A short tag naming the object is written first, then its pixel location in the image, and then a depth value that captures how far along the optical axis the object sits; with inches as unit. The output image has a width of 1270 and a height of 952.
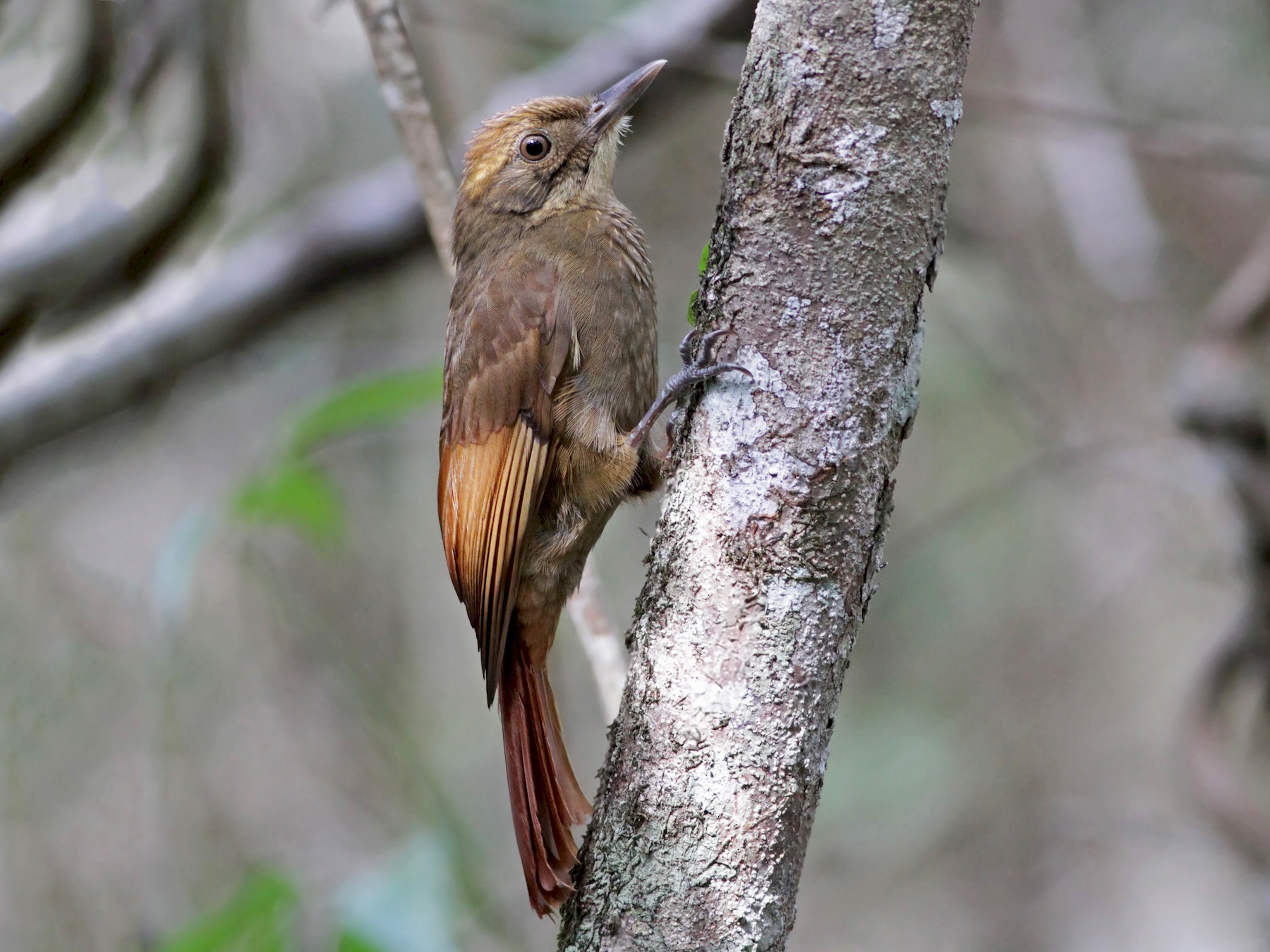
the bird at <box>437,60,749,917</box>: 170.7
